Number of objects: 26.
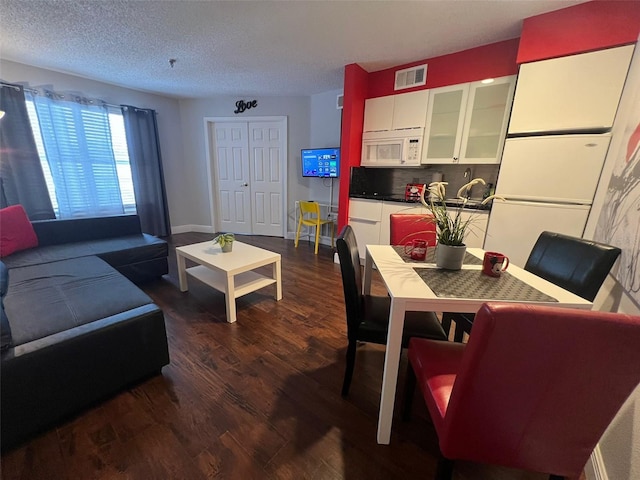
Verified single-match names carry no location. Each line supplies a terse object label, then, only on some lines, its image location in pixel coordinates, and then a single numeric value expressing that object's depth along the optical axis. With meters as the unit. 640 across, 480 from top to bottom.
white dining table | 0.98
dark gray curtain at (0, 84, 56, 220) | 2.87
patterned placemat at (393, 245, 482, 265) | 1.42
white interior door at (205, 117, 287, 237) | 4.39
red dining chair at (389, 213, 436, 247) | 1.92
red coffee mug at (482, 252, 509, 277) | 1.20
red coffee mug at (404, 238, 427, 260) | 1.42
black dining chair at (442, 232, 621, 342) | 1.12
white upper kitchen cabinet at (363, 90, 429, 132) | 2.79
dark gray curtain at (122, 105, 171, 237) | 3.90
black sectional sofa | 1.07
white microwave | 2.87
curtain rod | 2.82
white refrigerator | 1.86
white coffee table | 2.04
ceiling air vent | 2.76
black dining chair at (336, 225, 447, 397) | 1.22
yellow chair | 3.87
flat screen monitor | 3.81
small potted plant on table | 2.35
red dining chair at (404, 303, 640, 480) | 0.57
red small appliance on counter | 2.98
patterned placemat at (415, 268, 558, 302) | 1.00
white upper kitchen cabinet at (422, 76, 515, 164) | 2.40
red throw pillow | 2.17
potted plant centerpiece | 1.25
